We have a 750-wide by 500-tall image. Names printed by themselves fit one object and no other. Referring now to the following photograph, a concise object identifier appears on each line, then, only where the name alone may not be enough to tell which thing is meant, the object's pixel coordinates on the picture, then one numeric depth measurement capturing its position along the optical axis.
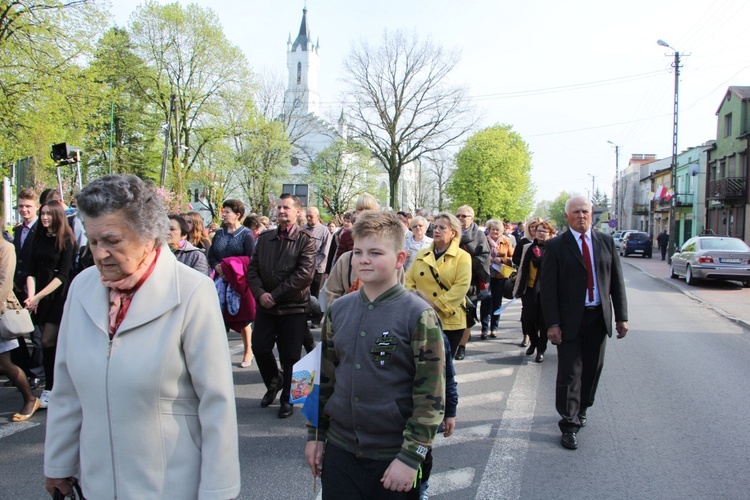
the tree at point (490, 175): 60.09
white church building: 73.94
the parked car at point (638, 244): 38.09
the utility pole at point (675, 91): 31.17
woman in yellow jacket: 5.04
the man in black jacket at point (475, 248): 7.58
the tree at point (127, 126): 34.00
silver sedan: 17.66
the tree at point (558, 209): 123.21
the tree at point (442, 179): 66.88
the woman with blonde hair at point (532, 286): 7.82
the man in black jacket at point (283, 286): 5.48
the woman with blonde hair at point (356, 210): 6.26
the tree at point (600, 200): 113.38
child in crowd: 2.29
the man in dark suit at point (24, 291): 6.23
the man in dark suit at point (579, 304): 4.86
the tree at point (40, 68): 17.81
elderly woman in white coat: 1.94
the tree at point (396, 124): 42.53
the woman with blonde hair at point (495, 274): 9.71
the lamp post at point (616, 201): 59.67
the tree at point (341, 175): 47.69
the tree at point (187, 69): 34.03
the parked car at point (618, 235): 46.44
